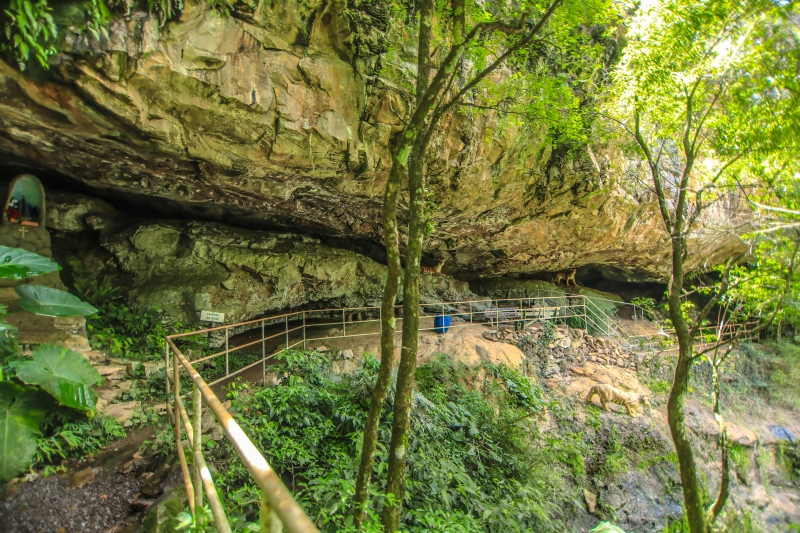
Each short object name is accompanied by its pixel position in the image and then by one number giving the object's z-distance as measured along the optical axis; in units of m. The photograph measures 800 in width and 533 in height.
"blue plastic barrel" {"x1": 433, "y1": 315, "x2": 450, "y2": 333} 9.45
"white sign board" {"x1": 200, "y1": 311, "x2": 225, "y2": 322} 7.25
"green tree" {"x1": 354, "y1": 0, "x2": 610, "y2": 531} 3.31
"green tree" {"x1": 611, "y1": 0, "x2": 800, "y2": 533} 5.00
